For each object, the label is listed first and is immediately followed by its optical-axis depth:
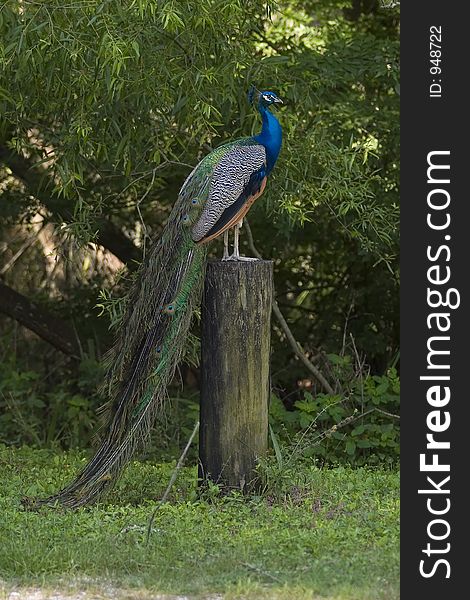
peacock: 11.47
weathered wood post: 11.62
